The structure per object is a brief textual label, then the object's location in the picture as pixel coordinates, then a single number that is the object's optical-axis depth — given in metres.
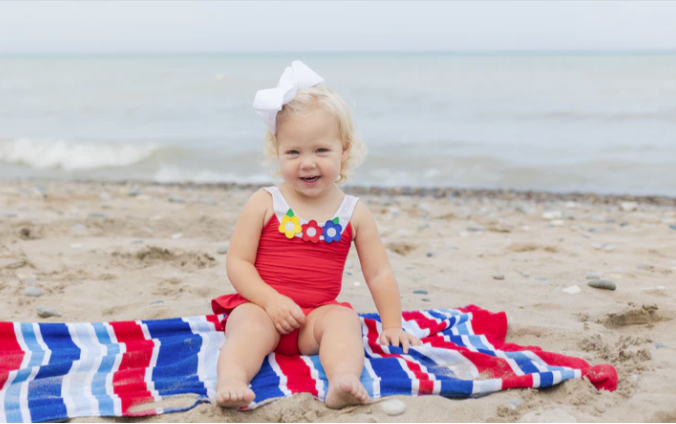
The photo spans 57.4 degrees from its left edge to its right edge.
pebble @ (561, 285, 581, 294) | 3.97
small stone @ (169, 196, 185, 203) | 7.51
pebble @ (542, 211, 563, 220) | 7.12
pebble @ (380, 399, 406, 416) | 2.37
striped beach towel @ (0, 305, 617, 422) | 2.44
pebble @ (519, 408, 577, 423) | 2.22
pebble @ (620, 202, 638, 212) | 7.94
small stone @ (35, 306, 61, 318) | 3.44
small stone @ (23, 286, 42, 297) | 3.73
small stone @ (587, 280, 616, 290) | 3.95
